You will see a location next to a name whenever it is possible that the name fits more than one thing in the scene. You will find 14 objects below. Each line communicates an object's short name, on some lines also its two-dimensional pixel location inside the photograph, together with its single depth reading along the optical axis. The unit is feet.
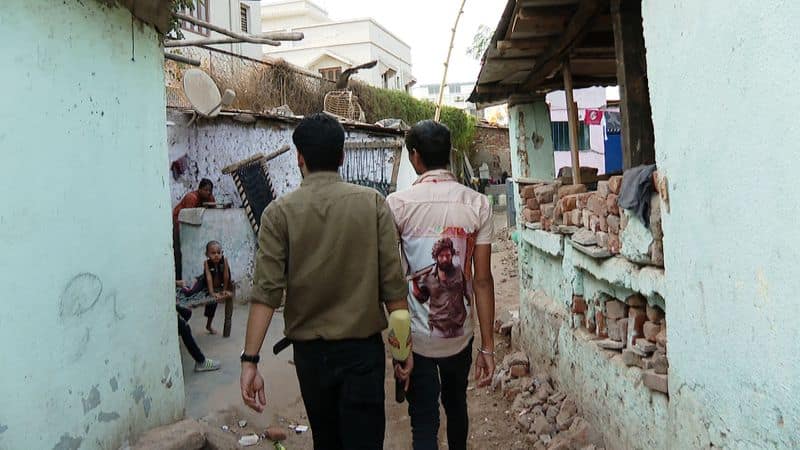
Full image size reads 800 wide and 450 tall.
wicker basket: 41.68
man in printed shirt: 8.36
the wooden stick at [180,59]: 16.81
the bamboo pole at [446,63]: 24.80
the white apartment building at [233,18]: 50.39
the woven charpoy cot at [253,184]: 26.22
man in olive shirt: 7.22
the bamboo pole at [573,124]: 15.78
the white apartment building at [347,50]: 78.38
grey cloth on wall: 9.52
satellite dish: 24.59
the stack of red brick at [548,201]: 14.88
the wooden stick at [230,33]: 16.42
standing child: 19.76
